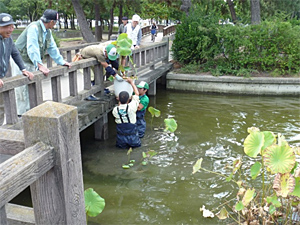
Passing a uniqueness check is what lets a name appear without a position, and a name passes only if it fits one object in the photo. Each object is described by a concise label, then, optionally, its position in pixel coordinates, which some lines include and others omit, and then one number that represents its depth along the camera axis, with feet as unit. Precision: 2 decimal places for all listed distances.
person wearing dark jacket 13.19
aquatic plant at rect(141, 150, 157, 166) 19.79
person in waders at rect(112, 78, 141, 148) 20.58
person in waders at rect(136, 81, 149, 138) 22.94
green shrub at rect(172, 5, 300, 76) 39.50
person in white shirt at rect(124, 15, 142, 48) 32.03
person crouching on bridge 21.43
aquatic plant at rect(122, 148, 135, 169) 19.39
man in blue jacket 15.66
